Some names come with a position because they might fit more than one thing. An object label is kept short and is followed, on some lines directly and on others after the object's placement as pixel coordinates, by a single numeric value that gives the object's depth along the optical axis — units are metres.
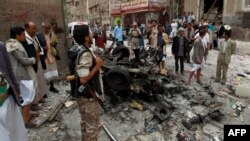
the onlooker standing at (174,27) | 12.03
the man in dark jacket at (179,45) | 5.76
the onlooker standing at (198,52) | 5.07
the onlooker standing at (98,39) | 9.28
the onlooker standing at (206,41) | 5.83
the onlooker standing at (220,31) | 9.46
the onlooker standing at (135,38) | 6.99
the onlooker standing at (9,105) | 1.90
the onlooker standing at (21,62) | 2.95
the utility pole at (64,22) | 6.63
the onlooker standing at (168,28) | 12.53
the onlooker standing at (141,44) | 7.55
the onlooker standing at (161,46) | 5.95
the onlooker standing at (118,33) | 8.46
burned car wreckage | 3.85
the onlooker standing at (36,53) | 3.35
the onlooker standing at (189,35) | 6.98
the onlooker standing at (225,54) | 5.04
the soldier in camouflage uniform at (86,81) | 2.14
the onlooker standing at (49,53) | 4.39
